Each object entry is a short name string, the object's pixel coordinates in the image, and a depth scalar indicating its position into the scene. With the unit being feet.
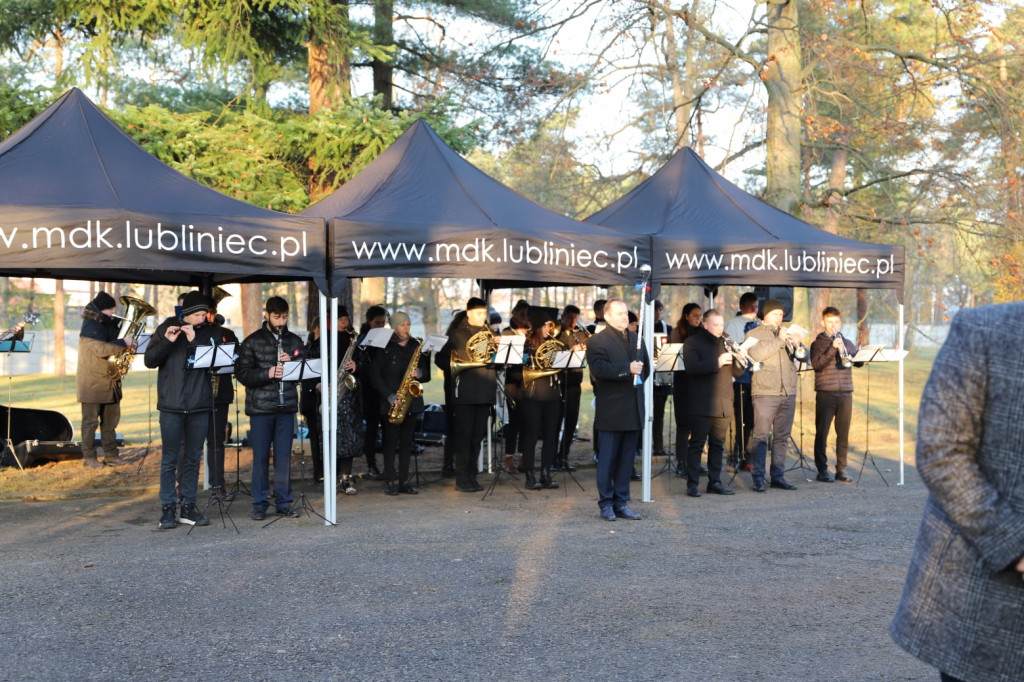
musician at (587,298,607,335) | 40.48
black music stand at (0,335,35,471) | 35.65
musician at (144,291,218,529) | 28.14
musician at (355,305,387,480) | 36.37
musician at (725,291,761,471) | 39.83
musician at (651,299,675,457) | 41.45
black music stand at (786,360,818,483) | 40.67
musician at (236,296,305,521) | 29.19
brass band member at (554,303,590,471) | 37.50
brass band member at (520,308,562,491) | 35.37
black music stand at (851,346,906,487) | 36.99
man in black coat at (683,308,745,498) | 34.32
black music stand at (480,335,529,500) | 33.71
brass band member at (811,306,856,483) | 37.42
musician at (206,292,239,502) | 33.76
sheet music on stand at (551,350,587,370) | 34.58
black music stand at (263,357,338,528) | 29.27
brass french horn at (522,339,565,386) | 35.22
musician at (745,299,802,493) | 35.68
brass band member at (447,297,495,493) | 34.65
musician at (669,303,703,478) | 37.37
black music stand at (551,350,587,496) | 34.58
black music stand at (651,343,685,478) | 35.68
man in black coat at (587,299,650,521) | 29.48
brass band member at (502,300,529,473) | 38.68
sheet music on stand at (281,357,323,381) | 29.27
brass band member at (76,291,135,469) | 39.52
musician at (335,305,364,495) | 34.94
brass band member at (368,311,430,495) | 34.42
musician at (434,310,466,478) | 36.40
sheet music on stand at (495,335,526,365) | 33.71
